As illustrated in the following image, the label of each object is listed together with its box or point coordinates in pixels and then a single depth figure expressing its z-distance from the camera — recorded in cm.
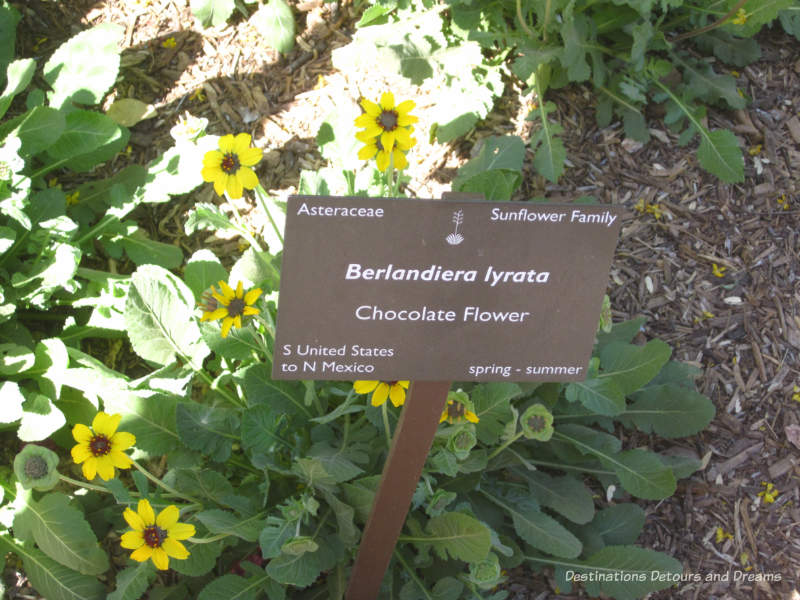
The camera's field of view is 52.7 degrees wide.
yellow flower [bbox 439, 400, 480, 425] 187
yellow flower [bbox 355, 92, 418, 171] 191
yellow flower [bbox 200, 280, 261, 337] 189
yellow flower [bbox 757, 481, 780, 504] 255
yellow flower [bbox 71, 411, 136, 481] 182
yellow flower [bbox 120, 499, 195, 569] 174
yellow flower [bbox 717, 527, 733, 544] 249
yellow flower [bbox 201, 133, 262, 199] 194
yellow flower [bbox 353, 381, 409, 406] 168
